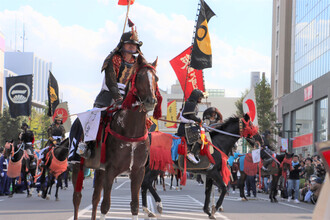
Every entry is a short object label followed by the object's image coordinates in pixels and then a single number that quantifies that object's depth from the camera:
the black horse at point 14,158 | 24.94
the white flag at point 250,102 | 25.70
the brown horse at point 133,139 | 8.70
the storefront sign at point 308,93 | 58.31
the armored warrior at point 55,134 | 21.02
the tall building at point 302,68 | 55.53
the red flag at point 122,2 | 12.74
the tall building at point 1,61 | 99.58
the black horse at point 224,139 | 15.59
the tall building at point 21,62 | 181.75
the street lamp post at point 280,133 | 48.12
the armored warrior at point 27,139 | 23.64
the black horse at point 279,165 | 27.07
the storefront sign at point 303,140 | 58.52
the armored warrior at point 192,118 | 15.26
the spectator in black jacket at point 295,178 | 26.78
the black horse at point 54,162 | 19.97
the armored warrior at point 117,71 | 9.33
